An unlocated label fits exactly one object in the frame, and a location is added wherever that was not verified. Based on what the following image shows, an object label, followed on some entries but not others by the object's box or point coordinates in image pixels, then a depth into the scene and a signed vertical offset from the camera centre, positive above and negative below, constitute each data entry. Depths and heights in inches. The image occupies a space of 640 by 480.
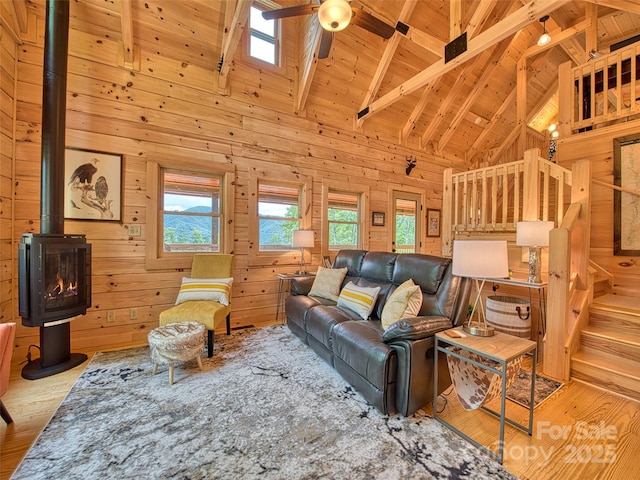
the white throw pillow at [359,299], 100.7 -23.7
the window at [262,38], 148.4 +113.9
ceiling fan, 83.1 +81.2
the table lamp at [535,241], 110.4 +0.2
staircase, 84.0 -37.0
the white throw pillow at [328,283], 125.0 -21.6
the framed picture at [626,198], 123.6 +21.2
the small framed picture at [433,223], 227.9 +14.8
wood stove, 88.4 -14.9
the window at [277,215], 159.0 +14.0
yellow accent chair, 101.8 -28.3
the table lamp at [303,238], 148.8 +0.0
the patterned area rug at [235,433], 55.9 -48.4
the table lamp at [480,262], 67.3 -5.4
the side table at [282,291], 156.5 -32.0
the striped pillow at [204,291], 116.6 -24.0
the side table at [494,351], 59.1 -26.1
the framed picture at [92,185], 111.7 +21.5
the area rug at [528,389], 80.7 -47.7
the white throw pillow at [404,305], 85.0 -21.1
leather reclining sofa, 70.1 -29.3
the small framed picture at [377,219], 197.8 +15.1
